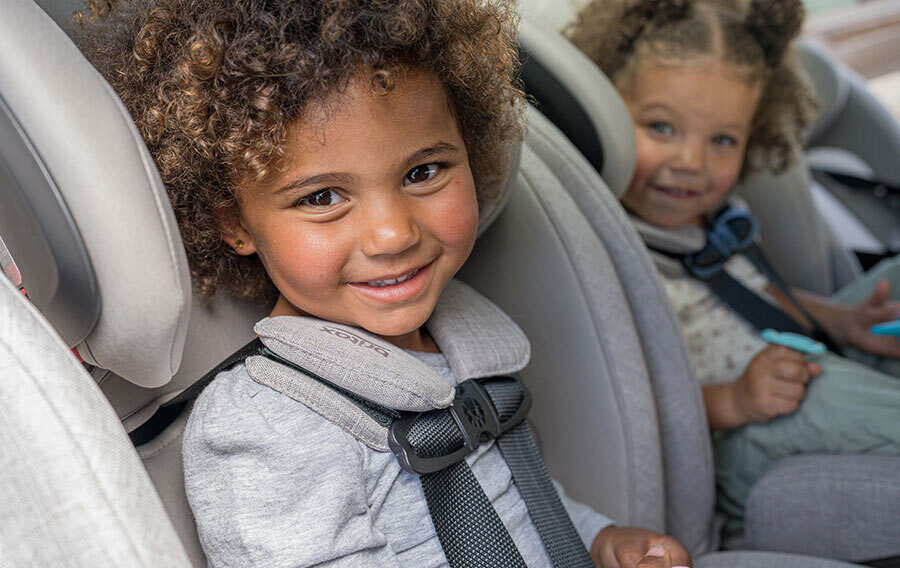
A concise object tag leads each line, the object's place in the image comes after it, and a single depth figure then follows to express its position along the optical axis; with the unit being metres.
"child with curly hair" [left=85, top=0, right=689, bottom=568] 0.70
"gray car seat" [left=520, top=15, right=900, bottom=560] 1.08
